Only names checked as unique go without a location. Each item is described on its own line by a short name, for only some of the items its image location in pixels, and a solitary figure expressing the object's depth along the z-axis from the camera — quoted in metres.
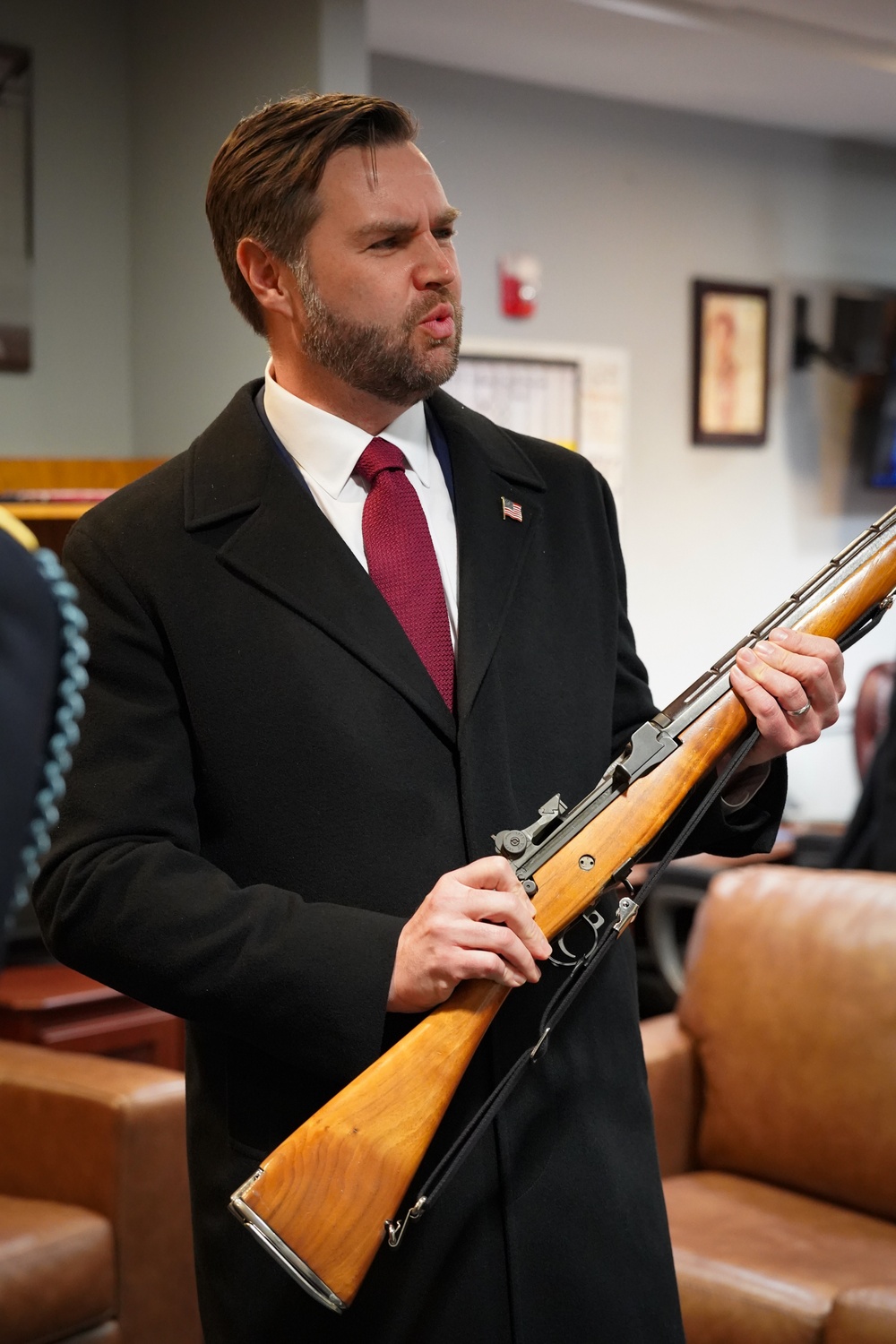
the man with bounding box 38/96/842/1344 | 1.29
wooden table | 3.06
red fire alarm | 4.79
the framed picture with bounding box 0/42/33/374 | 3.55
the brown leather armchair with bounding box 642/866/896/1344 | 2.21
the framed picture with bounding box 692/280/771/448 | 5.38
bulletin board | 4.74
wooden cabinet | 3.34
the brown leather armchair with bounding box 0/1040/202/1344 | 2.41
